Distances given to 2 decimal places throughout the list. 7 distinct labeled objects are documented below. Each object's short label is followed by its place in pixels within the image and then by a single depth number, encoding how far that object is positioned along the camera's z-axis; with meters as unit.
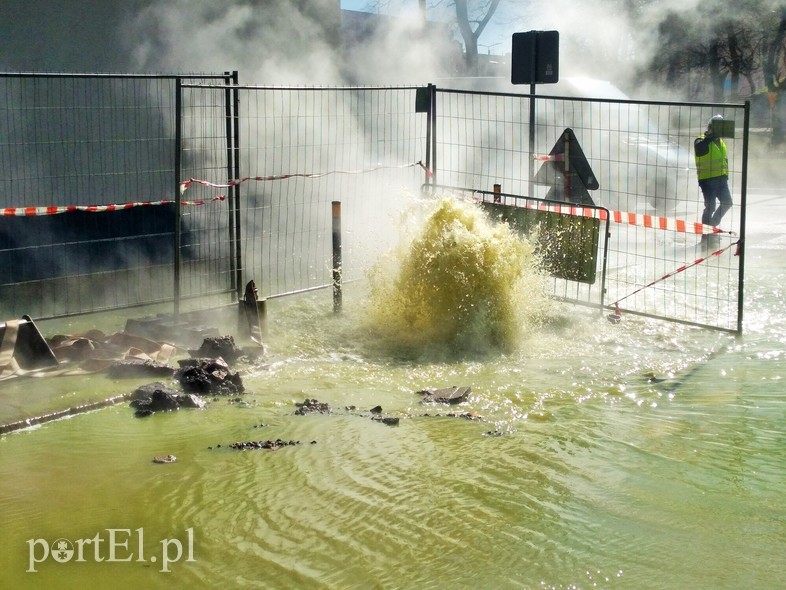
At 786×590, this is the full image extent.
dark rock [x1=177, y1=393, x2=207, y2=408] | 6.62
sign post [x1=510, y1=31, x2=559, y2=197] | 11.37
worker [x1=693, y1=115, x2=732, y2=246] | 13.94
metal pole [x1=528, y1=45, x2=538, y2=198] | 10.82
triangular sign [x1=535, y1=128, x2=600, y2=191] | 10.30
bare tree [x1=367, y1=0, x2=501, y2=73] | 40.72
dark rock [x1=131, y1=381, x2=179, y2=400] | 6.69
